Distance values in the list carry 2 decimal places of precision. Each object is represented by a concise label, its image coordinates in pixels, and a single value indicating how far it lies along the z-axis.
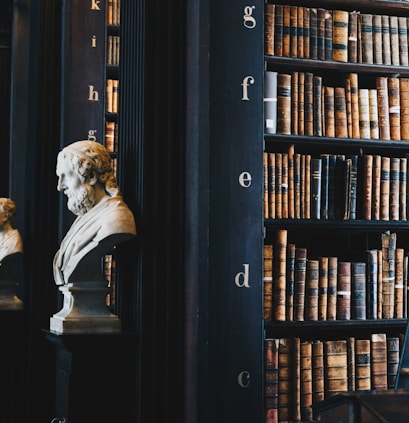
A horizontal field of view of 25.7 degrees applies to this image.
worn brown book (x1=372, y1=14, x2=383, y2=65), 3.73
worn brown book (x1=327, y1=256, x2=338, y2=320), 3.54
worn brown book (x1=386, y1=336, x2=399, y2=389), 3.58
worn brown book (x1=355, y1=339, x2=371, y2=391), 3.54
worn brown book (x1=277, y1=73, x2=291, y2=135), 3.55
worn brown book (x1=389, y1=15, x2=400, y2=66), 3.76
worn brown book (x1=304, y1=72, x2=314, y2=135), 3.58
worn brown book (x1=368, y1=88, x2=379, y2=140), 3.69
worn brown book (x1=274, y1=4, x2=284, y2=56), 3.57
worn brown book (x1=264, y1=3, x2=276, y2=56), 3.55
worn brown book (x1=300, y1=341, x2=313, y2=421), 3.46
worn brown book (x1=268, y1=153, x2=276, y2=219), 3.45
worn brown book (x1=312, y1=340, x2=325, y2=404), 3.49
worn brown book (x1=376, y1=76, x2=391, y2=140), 3.70
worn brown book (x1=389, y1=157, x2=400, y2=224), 3.65
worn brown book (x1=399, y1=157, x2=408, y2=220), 3.67
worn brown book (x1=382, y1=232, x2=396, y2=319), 3.61
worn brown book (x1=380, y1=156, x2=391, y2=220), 3.64
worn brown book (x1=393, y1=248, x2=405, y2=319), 3.62
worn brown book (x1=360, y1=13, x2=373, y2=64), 3.72
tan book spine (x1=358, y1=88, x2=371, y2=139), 3.67
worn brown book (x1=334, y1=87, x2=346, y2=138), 3.64
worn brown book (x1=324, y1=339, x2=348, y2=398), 3.50
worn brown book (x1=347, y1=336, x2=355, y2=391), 3.54
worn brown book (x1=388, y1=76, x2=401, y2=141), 3.71
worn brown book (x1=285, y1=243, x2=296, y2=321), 3.47
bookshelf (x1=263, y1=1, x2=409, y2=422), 3.46
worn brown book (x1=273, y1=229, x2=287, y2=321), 3.43
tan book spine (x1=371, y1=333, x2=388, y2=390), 3.56
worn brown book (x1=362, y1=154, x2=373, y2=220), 3.62
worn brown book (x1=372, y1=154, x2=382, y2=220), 3.64
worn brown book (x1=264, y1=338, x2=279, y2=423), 3.33
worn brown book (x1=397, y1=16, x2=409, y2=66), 3.78
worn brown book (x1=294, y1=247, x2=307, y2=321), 3.48
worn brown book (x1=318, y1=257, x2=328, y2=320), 3.53
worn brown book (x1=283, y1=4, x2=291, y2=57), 3.59
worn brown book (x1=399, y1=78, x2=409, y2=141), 3.72
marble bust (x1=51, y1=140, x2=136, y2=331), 2.92
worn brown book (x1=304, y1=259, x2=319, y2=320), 3.51
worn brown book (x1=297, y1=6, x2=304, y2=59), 3.61
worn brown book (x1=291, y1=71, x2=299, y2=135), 3.57
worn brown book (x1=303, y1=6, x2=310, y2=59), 3.62
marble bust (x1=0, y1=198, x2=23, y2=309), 4.49
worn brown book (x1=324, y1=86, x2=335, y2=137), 3.62
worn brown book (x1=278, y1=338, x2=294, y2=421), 3.44
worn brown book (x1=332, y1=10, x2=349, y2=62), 3.68
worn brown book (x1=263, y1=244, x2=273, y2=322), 3.43
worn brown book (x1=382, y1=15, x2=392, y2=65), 3.75
